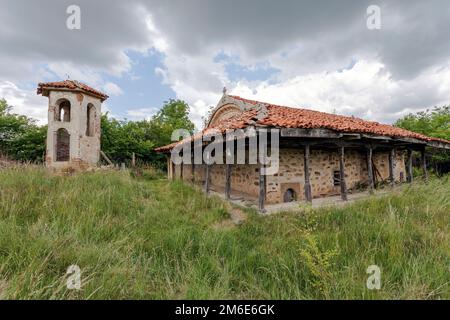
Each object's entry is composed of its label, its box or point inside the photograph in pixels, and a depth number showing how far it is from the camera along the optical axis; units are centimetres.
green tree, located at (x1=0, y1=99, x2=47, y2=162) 1402
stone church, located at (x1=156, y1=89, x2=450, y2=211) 594
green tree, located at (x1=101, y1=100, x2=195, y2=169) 1689
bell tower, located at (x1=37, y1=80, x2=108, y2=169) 1043
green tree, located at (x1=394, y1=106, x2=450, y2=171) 1462
